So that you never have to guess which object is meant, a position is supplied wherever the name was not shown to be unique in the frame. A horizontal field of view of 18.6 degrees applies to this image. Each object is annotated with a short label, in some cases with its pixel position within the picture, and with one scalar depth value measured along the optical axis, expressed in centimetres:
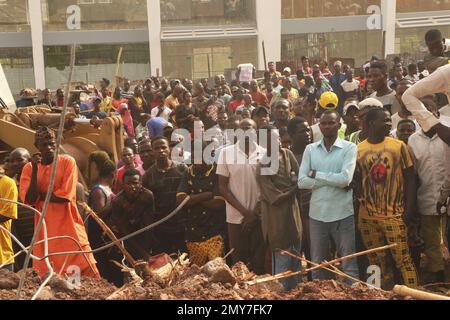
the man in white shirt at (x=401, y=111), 1195
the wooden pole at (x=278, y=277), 614
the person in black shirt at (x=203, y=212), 1096
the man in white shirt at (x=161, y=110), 2207
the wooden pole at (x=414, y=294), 492
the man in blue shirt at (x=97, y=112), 1958
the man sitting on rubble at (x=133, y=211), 1076
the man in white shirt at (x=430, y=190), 1001
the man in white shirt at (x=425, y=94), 840
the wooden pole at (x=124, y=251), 689
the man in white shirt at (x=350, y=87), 2460
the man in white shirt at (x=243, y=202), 1086
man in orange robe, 1007
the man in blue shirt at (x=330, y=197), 1008
